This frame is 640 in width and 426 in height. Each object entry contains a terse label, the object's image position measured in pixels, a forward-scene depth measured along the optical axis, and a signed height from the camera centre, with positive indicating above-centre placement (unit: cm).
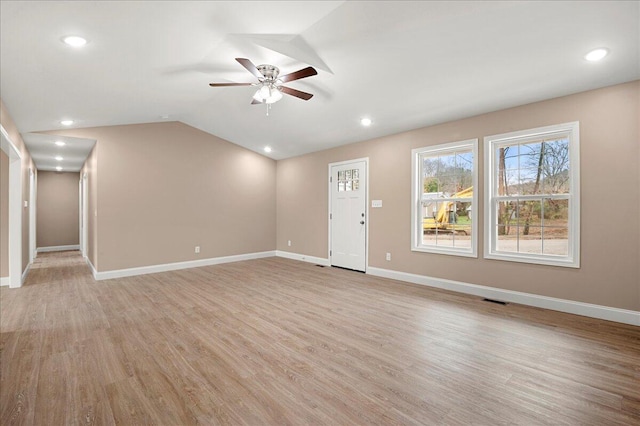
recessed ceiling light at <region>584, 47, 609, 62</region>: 286 +148
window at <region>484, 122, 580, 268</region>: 371 +21
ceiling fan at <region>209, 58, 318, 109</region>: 339 +144
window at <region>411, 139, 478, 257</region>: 461 +21
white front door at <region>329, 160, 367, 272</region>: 605 -7
